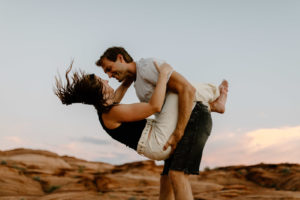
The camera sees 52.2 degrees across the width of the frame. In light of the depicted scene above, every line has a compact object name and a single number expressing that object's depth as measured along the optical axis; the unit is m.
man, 3.00
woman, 3.00
